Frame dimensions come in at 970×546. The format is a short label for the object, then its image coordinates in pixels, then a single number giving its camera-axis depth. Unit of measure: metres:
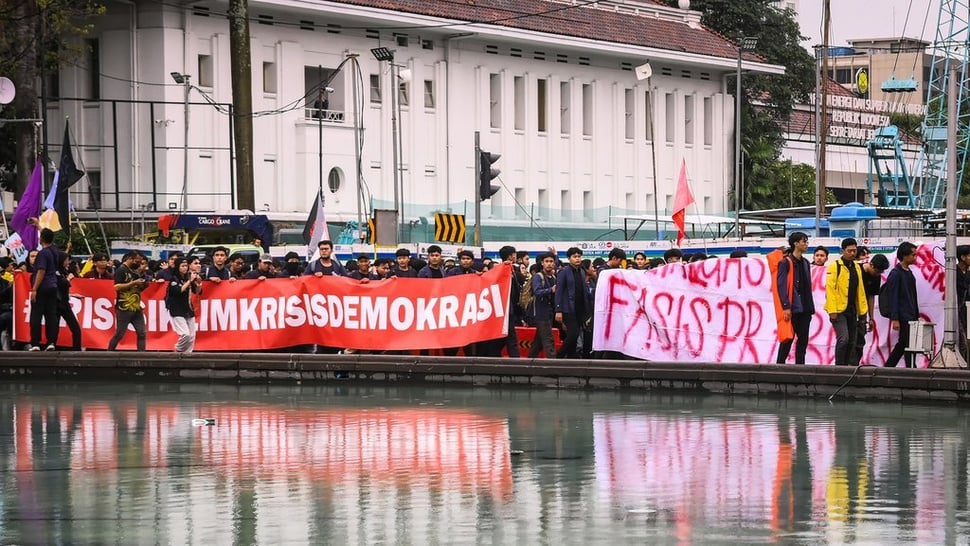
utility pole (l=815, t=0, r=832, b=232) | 50.49
